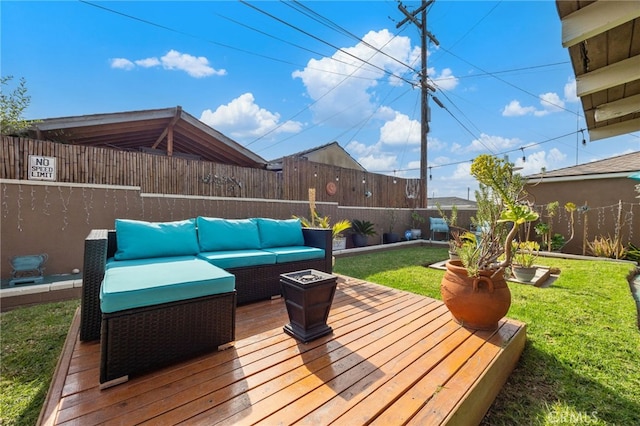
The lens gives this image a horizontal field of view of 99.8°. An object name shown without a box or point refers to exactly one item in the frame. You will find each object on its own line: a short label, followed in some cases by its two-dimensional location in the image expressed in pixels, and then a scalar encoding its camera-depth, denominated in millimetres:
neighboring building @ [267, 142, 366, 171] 12914
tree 4986
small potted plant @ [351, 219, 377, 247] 8008
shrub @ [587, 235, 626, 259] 6578
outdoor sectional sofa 1546
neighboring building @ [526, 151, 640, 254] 7203
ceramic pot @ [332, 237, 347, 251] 6735
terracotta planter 2230
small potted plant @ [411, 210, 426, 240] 10049
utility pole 10062
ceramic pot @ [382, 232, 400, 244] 9359
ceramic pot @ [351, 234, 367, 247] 7996
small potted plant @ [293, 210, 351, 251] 6648
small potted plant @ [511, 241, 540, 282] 4477
